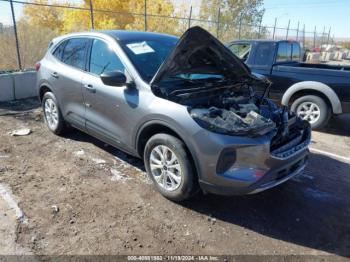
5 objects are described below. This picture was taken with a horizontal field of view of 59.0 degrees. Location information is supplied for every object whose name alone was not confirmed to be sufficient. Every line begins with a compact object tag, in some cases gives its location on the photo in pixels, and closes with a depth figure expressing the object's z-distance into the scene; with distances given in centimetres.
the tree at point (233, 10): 2450
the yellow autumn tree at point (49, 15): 2213
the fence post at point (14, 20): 782
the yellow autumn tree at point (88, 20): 1958
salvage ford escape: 302
